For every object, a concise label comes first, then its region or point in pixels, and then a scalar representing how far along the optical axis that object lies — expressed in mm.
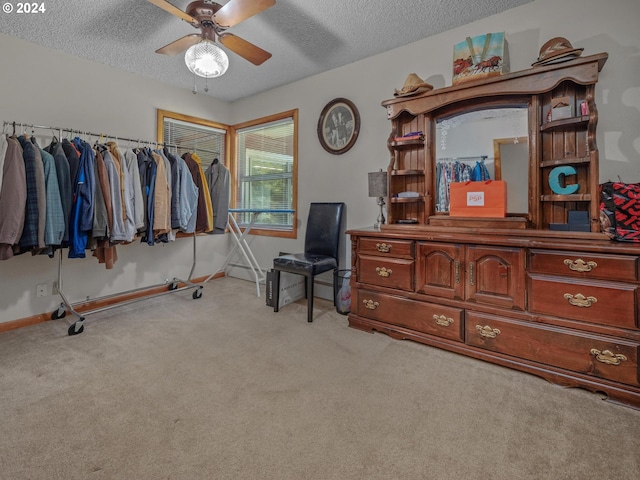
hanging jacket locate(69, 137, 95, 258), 2594
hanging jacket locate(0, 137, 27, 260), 2289
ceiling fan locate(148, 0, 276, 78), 1963
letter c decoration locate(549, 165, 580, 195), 2158
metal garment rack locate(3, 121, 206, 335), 2680
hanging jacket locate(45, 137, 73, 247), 2574
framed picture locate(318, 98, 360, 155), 3402
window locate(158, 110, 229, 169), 3980
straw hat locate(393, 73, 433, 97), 2643
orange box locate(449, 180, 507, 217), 2340
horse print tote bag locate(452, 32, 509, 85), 2320
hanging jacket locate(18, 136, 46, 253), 2389
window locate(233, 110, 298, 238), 4133
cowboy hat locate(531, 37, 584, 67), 2012
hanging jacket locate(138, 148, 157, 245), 3057
